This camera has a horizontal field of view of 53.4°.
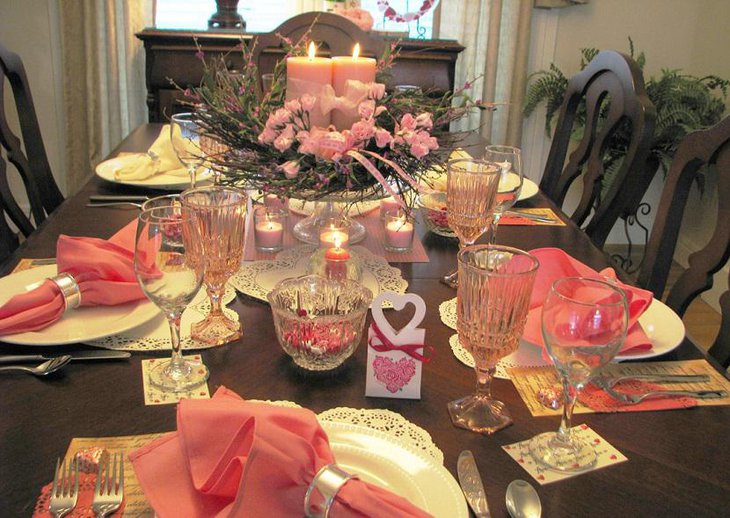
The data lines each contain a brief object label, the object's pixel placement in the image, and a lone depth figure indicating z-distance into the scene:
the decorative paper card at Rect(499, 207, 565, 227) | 1.56
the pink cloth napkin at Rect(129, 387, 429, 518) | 0.60
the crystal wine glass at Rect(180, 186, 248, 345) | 0.98
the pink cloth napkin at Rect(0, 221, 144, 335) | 0.97
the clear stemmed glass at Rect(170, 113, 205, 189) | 1.47
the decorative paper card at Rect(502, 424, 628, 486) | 0.75
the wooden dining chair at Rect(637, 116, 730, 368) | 1.22
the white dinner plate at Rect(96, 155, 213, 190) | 1.68
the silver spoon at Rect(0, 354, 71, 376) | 0.89
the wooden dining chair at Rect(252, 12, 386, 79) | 2.36
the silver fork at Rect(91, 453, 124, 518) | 0.67
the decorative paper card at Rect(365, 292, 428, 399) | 0.86
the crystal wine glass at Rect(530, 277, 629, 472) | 0.75
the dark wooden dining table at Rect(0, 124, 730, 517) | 0.72
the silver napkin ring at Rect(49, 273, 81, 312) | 1.01
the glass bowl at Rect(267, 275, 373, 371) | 0.89
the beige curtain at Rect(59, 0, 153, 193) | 3.21
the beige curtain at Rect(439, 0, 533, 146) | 3.32
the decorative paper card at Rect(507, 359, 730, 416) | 0.87
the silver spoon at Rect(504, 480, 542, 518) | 0.69
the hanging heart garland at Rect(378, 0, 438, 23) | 3.01
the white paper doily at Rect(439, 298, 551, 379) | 0.96
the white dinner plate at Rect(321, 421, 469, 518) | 0.67
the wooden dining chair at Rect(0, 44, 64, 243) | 1.81
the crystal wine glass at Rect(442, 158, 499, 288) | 1.11
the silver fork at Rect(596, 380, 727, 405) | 0.88
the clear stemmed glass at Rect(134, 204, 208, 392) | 0.86
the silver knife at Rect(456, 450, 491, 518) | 0.68
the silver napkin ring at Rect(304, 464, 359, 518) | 0.59
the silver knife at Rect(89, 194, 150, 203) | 1.60
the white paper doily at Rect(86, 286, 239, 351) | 0.97
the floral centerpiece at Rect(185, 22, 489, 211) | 1.12
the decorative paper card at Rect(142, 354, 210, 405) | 0.85
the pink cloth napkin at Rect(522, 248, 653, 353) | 0.96
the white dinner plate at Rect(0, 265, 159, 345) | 0.95
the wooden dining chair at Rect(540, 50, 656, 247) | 1.60
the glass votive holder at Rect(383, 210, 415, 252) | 1.34
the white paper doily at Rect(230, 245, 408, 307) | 1.17
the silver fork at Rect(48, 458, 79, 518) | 0.66
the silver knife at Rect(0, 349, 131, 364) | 0.91
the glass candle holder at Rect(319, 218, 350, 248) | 1.17
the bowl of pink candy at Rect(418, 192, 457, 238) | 1.45
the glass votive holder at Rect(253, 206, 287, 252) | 1.31
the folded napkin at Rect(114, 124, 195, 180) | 1.71
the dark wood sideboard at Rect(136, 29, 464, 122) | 2.96
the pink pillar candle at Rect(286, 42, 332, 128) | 1.21
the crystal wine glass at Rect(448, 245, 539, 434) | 0.78
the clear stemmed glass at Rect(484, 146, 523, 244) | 1.25
